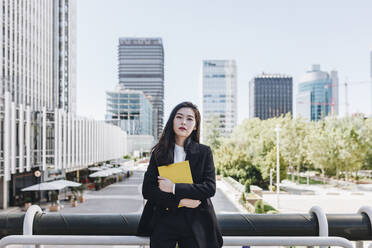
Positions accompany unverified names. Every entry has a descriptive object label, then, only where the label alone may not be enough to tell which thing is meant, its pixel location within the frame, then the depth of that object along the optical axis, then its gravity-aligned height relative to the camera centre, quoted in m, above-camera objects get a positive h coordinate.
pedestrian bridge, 2.15 -0.79
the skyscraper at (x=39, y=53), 30.64 +9.32
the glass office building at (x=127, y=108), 101.38 +5.14
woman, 1.97 -0.57
